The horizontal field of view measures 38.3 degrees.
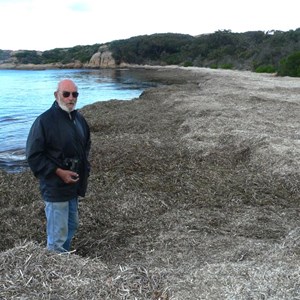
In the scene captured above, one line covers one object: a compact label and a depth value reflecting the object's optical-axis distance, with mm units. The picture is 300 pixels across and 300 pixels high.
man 4820
